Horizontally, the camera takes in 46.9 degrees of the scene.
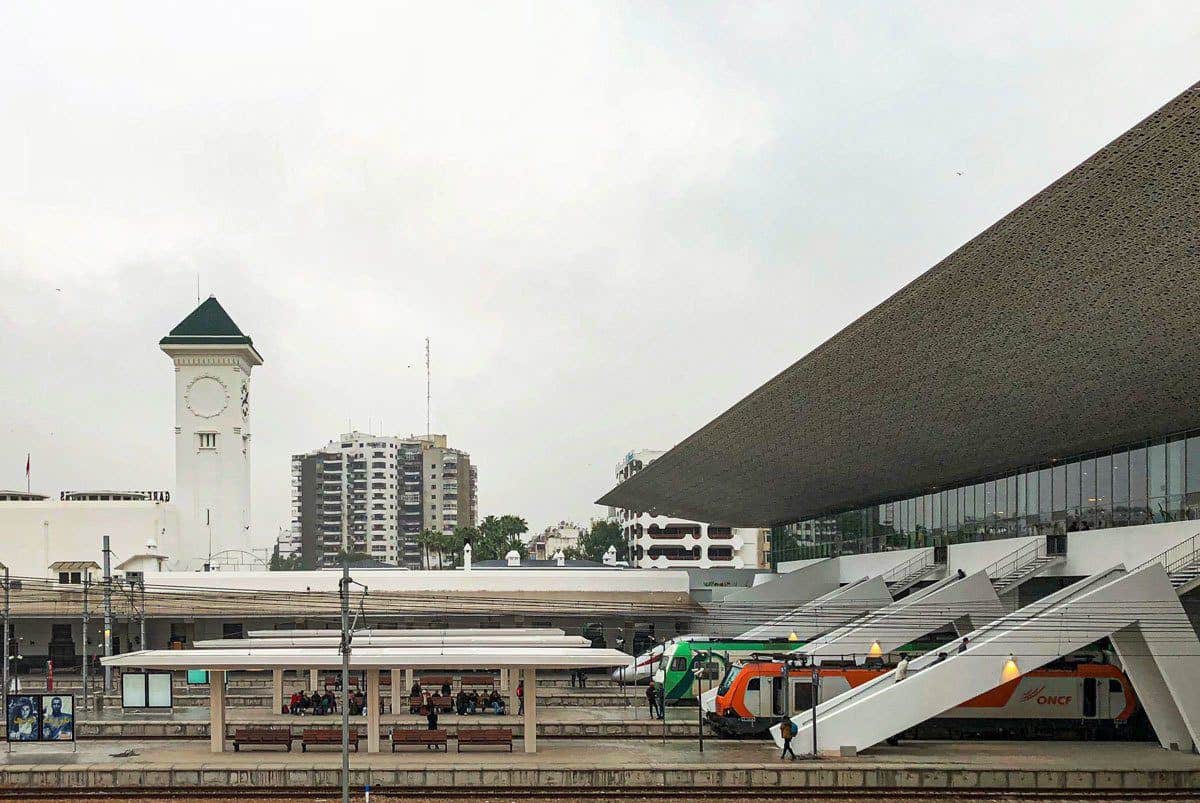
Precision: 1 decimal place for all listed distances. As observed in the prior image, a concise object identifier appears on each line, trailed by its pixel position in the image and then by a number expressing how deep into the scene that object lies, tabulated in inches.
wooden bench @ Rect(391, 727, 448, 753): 1220.7
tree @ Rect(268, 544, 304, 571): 7010.8
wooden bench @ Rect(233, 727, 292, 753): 1235.9
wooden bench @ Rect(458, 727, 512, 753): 1225.4
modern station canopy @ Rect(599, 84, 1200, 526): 773.9
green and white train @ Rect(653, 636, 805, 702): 1585.9
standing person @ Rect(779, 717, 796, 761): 1153.4
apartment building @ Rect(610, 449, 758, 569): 4544.8
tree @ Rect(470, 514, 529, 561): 5383.9
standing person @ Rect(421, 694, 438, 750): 1321.4
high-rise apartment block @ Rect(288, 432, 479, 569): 7431.1
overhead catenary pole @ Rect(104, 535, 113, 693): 1658.5
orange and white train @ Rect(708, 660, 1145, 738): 1334.9
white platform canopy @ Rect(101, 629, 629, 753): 1171.3
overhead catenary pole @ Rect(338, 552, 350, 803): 909.8
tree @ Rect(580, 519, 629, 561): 6476.4
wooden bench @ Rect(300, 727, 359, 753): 1222.9
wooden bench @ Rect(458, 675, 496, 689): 1779.0
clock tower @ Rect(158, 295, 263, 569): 2960.1
